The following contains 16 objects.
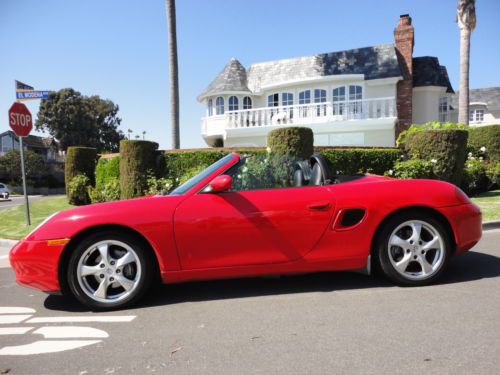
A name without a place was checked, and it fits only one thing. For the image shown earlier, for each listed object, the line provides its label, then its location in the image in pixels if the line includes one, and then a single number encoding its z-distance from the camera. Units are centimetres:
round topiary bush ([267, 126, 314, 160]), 1051
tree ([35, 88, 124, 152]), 4766
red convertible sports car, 323
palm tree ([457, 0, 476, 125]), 1828
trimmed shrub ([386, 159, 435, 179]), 1077
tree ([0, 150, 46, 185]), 4203
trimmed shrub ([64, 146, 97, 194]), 1436
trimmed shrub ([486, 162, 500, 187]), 1188
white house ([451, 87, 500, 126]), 3612
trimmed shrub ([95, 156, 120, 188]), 1255
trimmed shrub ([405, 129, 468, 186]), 1082
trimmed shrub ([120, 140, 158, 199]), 1116
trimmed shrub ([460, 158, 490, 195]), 1159
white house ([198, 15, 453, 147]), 2131
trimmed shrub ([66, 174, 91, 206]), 1385
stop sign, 848
